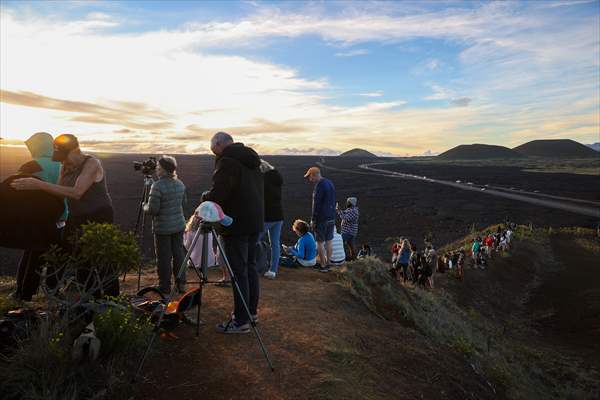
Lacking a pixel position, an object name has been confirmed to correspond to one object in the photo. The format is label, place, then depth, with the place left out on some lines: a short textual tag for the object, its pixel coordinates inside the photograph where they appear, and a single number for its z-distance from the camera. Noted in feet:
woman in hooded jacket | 16.31
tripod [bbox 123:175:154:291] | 21.16
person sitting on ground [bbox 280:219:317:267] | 31.86
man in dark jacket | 15.08
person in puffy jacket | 18.95
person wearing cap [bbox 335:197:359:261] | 34.96
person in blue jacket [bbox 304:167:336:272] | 28.40
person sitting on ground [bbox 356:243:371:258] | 47.72
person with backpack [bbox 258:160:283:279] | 24.41
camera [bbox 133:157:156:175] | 21.24
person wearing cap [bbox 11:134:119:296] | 15.38
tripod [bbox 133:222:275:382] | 13.92
